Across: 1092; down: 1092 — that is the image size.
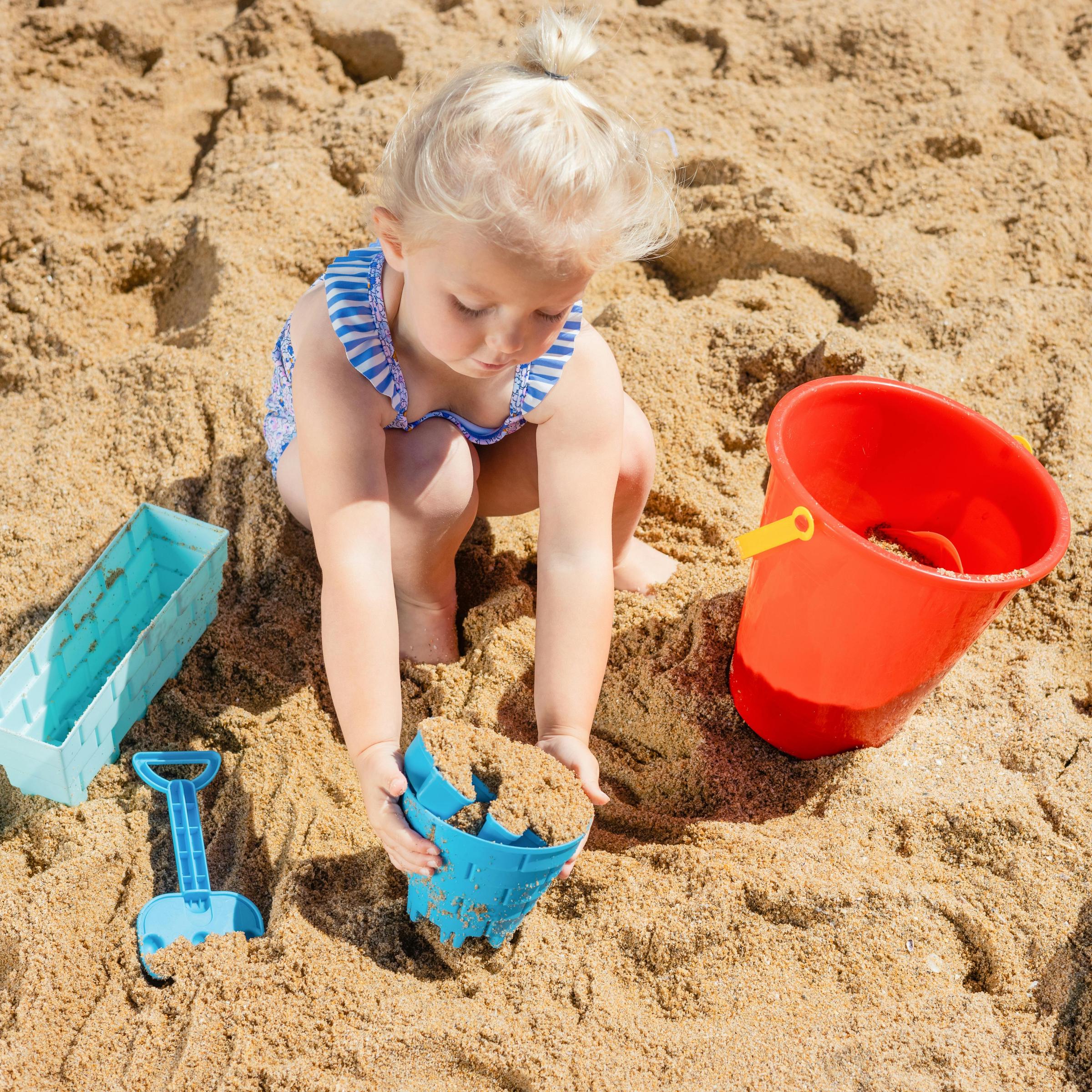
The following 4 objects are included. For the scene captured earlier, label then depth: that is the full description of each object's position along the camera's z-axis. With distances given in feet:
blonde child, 4.24
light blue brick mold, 5.15
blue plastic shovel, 4.76
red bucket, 4.85
